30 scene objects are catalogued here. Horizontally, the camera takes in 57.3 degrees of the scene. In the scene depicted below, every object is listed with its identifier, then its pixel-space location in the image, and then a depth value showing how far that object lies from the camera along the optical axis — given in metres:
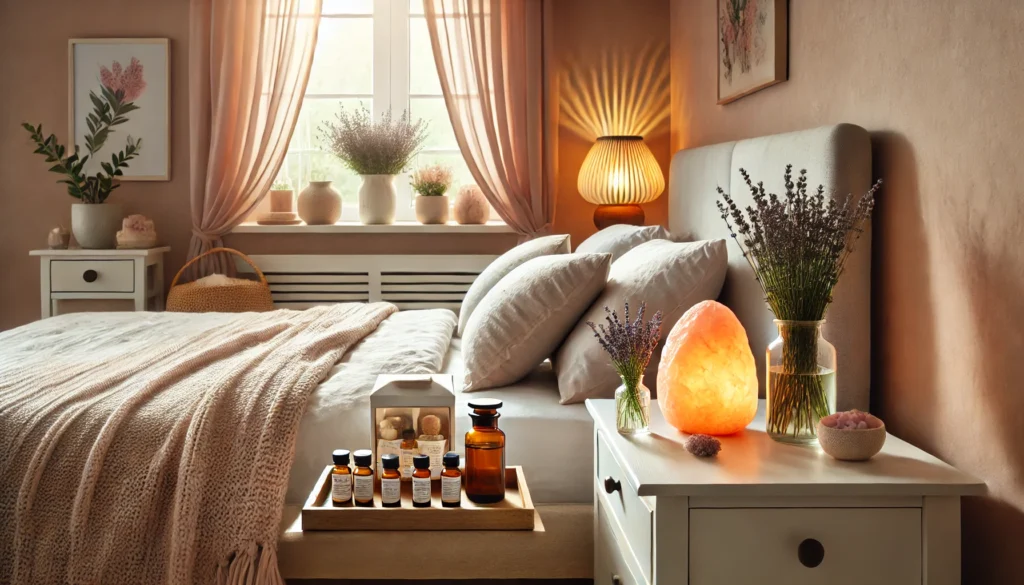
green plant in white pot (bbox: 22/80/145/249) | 4.35
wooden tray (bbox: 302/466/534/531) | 1.61
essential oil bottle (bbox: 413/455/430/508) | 1.62
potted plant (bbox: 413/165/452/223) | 4.49
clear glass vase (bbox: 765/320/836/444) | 1.47
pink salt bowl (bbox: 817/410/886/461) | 1.38
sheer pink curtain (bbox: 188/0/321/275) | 4.45
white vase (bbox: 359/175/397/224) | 4.48
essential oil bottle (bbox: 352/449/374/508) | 1.64
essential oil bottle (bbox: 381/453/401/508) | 1.61
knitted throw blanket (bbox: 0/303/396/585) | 1.78
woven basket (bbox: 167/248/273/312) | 4.17
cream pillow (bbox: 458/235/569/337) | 3.13
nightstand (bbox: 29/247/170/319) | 4.25
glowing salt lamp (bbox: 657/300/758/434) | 1.53
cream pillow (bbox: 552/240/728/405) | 2.11
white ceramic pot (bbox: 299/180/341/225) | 4.51
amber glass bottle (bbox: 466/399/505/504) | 1.64
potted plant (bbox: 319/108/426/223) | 4.43
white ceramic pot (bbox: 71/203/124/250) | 4.35
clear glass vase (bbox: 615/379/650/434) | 1.60
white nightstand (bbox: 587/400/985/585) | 1.29
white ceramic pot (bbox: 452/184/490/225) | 4.54
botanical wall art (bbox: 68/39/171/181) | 4.58
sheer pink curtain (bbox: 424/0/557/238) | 4.45
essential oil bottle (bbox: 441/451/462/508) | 1.62
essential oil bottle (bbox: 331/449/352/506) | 1.65
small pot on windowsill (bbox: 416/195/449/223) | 4.52
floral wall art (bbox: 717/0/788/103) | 2.56
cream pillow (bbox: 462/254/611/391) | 2.22
